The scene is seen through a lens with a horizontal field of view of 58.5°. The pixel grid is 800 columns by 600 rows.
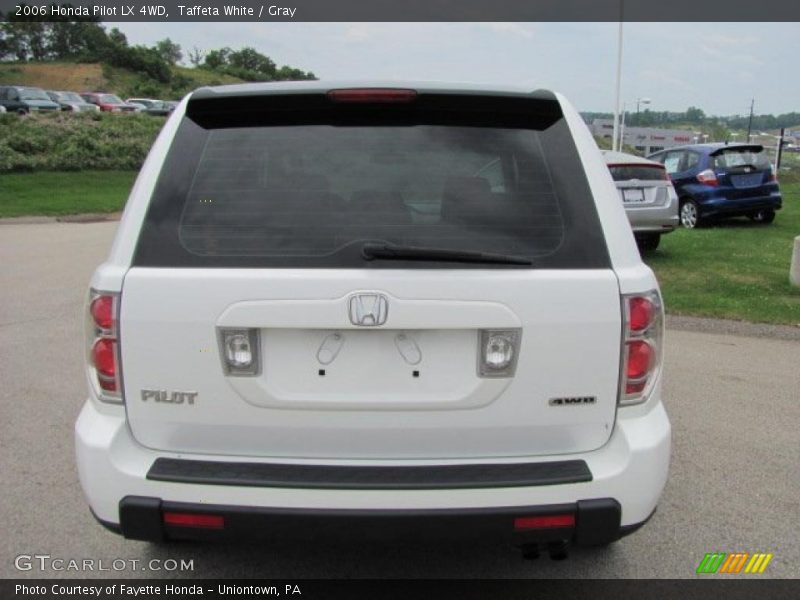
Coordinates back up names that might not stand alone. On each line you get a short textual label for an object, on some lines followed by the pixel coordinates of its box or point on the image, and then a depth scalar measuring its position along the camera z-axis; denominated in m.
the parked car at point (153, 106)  41.17
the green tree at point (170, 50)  106.15
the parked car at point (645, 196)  10.30
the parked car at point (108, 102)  42.76
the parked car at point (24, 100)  35.50
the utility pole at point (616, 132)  26.80
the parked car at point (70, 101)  38.56
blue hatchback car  13.62
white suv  2.20
